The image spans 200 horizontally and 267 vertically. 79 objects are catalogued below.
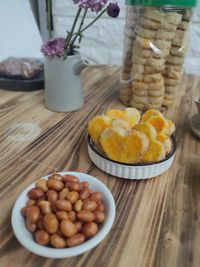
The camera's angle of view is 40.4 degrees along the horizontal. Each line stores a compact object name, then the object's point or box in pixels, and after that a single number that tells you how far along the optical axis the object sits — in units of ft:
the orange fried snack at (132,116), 1.48
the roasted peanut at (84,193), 1.03
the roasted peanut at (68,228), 0.89
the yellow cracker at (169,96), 2.02
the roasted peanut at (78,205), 0.98
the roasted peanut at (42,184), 1.07
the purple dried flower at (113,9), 1.78
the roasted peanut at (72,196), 1.01
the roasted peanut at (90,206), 0.99
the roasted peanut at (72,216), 0.95
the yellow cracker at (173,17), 1.70
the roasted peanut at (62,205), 0.96
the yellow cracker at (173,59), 1.87
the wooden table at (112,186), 0.93
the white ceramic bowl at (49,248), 0.84
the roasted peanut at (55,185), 1.07
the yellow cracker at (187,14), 1.78
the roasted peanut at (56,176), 1.12
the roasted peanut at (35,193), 1.04
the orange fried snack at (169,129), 1.39
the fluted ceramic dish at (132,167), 1.26
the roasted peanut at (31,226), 0.92
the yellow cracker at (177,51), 1.85
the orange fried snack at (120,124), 1.36
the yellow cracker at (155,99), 1.93
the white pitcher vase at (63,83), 1.88
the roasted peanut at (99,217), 0.96
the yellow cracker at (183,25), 1.80
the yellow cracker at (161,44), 1.75
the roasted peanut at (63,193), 1.02
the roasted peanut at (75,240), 0.87
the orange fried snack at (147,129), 1.26
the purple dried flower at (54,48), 1.83
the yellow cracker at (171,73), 1.89
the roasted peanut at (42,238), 0.87
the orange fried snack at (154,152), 1.25
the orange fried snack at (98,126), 1.38
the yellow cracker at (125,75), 1.99
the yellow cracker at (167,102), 2.05
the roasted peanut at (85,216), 0.95
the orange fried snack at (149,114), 1.46
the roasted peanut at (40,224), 0.92
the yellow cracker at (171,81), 1.93
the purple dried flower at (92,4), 1.68
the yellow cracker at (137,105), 1.98
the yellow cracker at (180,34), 1.81
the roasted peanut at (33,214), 0.93
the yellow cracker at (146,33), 1.73
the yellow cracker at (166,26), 1.71
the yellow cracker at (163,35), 1.73
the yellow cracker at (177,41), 1.81
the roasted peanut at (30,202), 1.00
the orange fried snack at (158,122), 1.39
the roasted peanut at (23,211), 0.98
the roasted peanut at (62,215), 0.93
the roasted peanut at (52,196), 1.01
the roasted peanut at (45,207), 0.96
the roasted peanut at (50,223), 0.90
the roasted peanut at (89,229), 0.91
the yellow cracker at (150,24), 1.71
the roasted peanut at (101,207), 1.01
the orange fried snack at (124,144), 1.22
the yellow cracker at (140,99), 1.94
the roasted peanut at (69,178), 1.11
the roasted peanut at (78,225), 0.93
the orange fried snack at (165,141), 1.32
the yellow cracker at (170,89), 1.98
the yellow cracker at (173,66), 1.88
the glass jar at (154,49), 1.71
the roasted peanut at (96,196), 1.04
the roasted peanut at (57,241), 0.87
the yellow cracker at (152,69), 1.81
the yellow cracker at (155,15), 1.69
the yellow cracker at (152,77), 1.83
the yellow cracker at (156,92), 1.90
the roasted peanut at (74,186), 1.06
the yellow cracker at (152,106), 1.97
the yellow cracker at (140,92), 1.90
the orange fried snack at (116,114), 1.51
